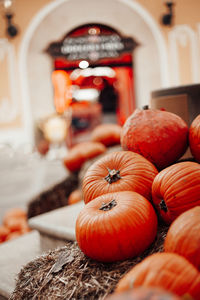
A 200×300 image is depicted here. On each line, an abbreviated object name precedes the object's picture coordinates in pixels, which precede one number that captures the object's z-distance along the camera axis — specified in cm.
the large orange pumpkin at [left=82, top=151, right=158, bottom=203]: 123
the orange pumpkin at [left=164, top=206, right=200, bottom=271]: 85
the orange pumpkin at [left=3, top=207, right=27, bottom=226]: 372
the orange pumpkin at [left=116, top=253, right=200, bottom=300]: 73
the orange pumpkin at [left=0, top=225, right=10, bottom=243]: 345
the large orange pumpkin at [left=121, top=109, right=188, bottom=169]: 137
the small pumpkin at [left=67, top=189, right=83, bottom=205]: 307
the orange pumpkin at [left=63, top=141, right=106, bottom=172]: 329
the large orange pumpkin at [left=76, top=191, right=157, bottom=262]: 105
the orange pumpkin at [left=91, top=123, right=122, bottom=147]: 349
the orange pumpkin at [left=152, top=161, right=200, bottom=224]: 107
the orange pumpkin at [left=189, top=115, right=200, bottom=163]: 130
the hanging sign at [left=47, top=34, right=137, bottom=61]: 715
